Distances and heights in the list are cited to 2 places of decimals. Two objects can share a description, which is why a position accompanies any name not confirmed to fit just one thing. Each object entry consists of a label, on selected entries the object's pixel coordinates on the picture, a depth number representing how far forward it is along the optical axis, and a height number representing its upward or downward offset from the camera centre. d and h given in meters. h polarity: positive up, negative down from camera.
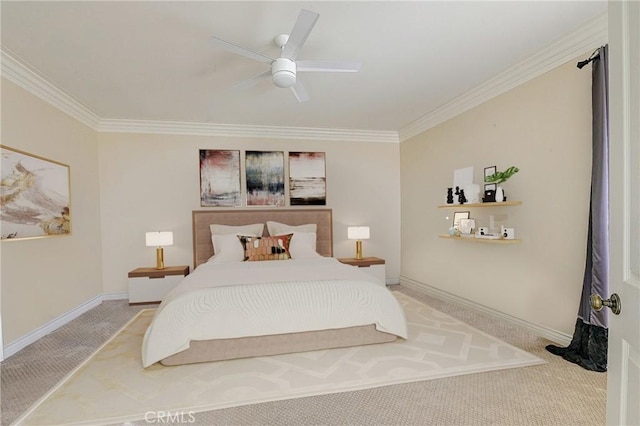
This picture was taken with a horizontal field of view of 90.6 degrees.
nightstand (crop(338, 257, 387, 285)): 4.71 -0.83
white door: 0.85 -0.01
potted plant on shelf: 3.00 +0.29
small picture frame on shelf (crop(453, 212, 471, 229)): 3.82 -0.11
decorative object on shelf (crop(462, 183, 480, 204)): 3.46 +0.16
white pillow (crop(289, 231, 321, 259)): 4.21 -0.47
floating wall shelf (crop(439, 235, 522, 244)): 3.03 -0.34
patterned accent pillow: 4.04 -0.46
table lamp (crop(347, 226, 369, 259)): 4.83 -0.34
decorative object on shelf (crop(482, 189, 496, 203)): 3.22 +0.12
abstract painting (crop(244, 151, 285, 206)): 4.90 +0.55
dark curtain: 2.26 -0.19
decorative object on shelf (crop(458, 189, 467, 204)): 3.59 +0.12
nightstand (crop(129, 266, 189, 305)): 4.14 -0.90
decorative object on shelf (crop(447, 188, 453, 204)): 3.83 +0.15
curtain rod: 2.35 +1.10
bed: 2.43 -0.83
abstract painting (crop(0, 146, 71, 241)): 2.73 +0.21
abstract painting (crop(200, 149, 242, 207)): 4.77 +0.54
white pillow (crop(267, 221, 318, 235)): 4.59 -0.24
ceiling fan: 2.18 +1.13
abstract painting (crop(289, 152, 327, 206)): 5.06 +0.52
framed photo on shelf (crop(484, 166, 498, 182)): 3.38 +0.40
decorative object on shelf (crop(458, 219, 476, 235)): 3.63 -0.21
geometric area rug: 1.91 -1.17
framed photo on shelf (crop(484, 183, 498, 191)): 3.27 +0.22
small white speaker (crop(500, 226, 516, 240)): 3.15 -0.26
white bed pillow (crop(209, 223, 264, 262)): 4.05 -0.34
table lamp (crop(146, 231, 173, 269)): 4.21 -0.34
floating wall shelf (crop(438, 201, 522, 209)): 2.98 +0.03
